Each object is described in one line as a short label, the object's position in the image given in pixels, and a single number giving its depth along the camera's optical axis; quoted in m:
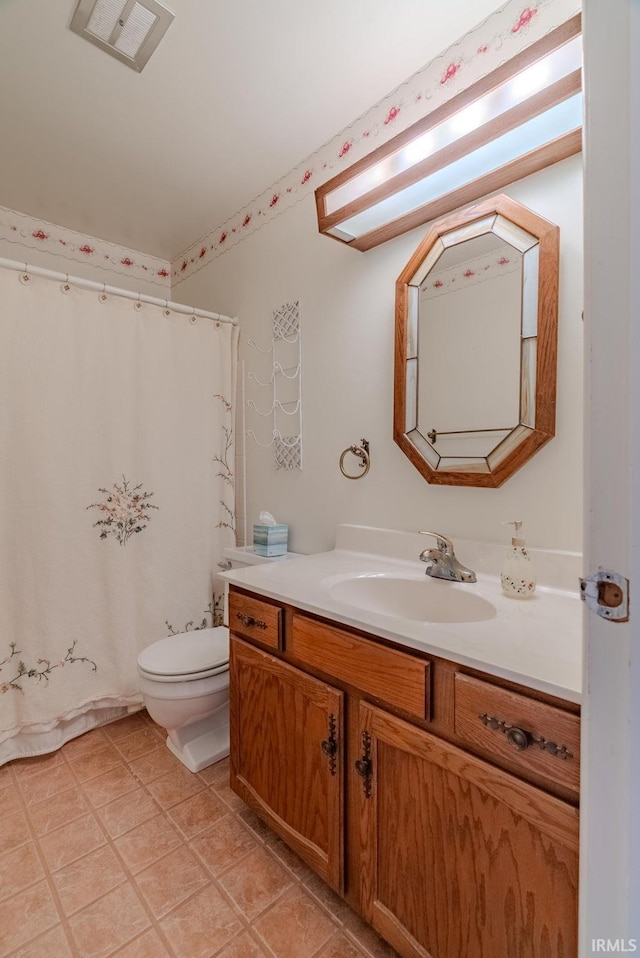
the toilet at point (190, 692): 1.57
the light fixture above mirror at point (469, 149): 1.02
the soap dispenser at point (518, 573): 1.10
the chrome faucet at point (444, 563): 1.25
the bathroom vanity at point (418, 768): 0.73
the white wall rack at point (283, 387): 1.92
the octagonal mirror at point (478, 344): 1.18
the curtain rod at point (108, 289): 1.66
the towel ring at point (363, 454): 1.62
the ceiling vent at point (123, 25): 1.21
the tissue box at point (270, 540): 1.86
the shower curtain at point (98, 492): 1.72
